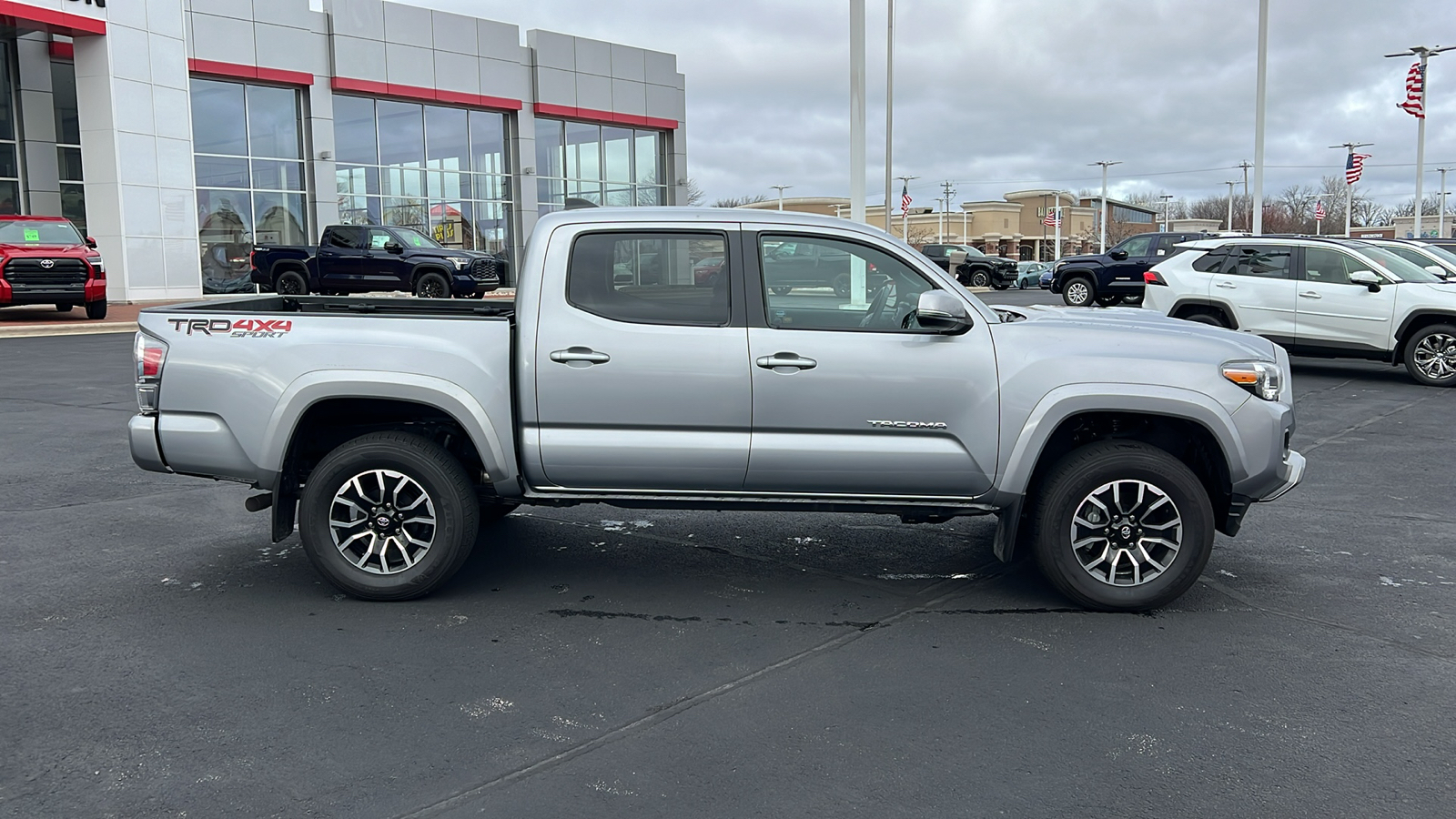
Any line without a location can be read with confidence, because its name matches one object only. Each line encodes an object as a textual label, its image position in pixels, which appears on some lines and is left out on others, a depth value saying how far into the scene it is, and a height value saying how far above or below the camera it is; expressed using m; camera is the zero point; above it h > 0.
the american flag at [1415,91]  33.03 +5.25
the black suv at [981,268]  43.69 +0.22
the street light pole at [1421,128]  33.19 +4.76
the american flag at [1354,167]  41.53 +3.91
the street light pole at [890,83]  26.97 +5.03
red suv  21.42 +0.38
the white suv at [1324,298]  13.59 -0.35
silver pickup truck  5.24 -0.61
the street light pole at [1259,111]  25.95 +3.74
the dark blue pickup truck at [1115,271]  26.61 +0.05
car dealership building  27.45 +4.59
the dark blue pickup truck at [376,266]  27.19 +0.37
